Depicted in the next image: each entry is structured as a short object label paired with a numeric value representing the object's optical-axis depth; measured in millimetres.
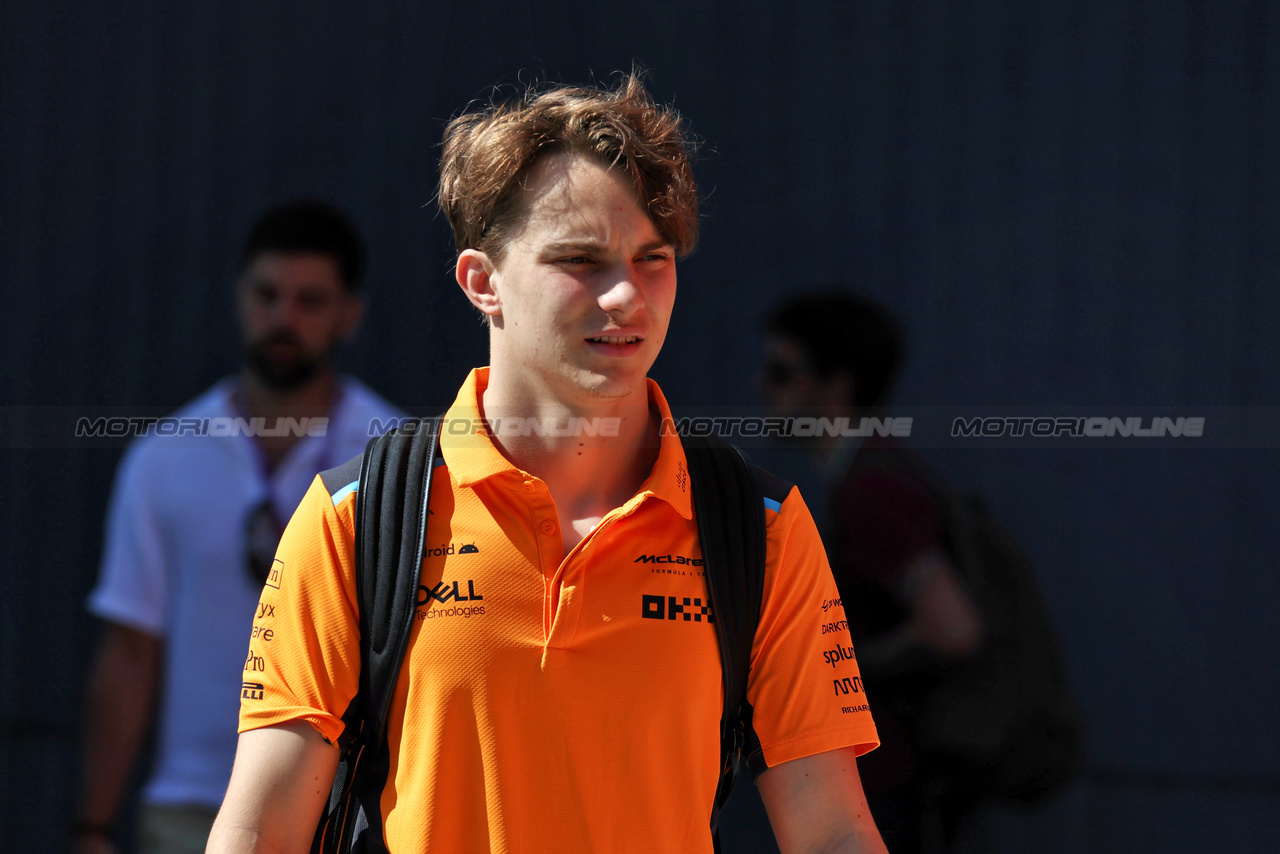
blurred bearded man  10635
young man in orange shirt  9876
